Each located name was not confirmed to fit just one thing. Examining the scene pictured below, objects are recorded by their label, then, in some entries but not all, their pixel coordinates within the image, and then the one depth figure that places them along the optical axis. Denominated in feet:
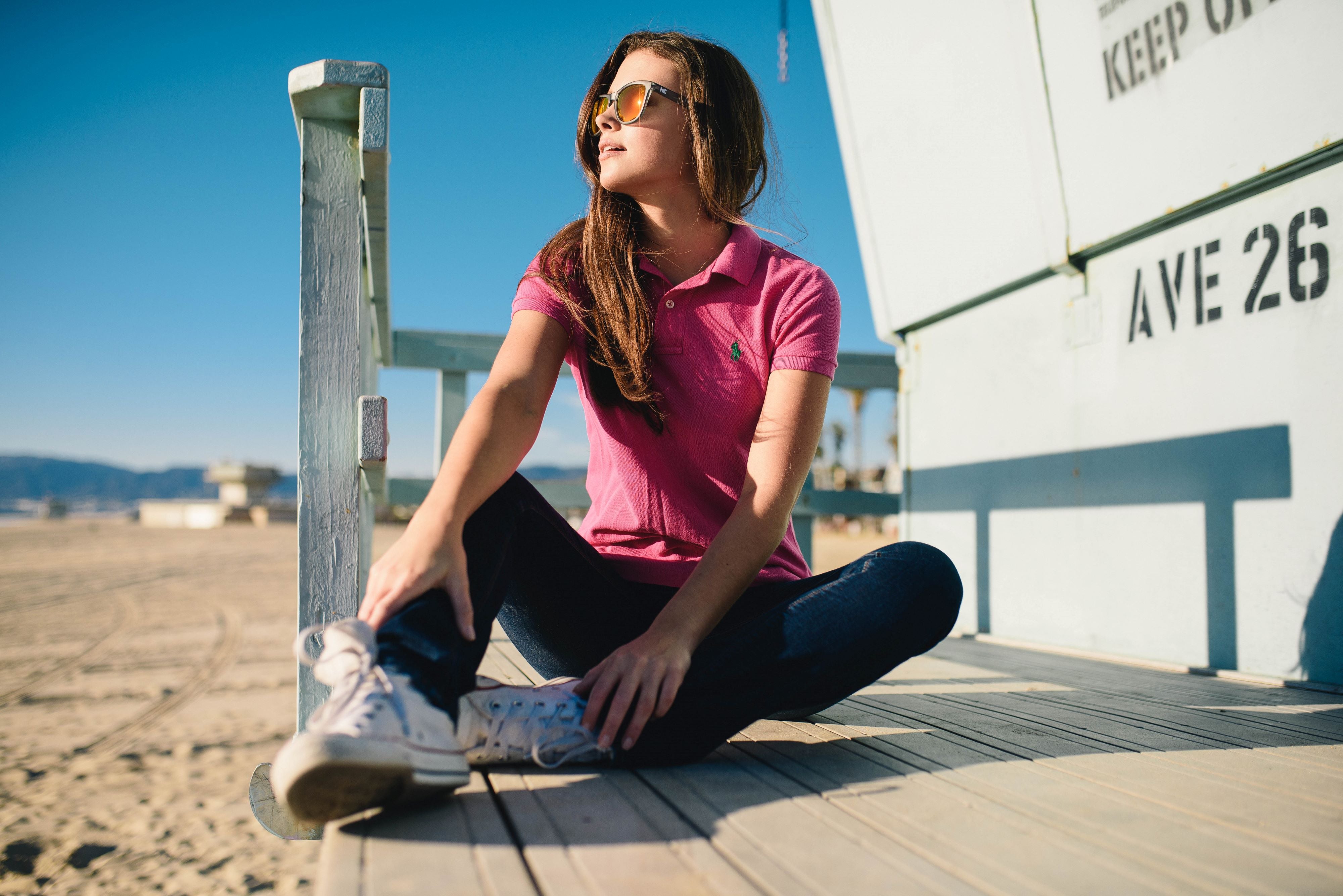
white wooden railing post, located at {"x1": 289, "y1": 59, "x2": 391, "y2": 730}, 4.76
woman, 3.43
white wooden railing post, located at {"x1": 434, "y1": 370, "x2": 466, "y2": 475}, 10.07
